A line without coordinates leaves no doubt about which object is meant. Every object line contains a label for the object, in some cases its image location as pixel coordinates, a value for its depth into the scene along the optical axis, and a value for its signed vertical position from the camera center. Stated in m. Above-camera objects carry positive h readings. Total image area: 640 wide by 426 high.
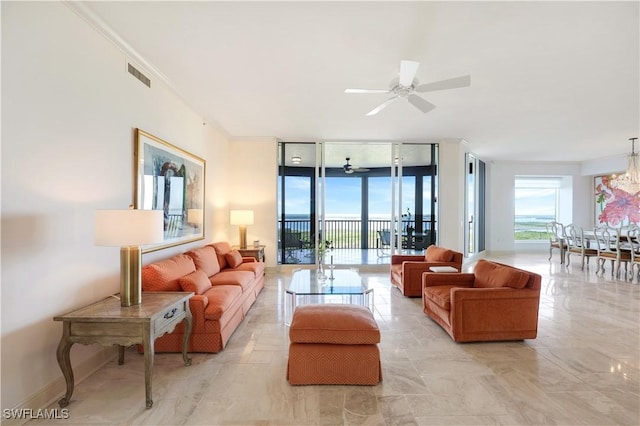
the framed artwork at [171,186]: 3.26 +0.36
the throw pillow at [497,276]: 3.15 -0.69
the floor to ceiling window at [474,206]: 7.74 +0.26
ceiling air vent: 3.06 +1.49
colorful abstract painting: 8.33 +0.31
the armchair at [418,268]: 4.71 -0.85
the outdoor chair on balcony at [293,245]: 6.81 -0.72
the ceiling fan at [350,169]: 8.42 +1.31
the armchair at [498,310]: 3.08 -1.00
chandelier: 6.64 +0.89
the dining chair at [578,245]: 6.87 -0.72
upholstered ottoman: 2.33 -1.10
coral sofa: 2.82 -0.87
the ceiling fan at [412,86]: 2.88 +1.40
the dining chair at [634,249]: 5.83 -0.67
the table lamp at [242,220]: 5.84 -0.12
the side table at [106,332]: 2.03 -0.82
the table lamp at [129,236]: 2.11 -0.16
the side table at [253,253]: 5.59 -0.74
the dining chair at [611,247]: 6.13 -0.70
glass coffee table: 3.53 -0.92
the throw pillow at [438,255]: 4.82 -0.67
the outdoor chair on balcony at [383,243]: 8.27 -0.87
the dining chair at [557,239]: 7.59 -0.64
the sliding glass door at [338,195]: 6.84 +0.46
